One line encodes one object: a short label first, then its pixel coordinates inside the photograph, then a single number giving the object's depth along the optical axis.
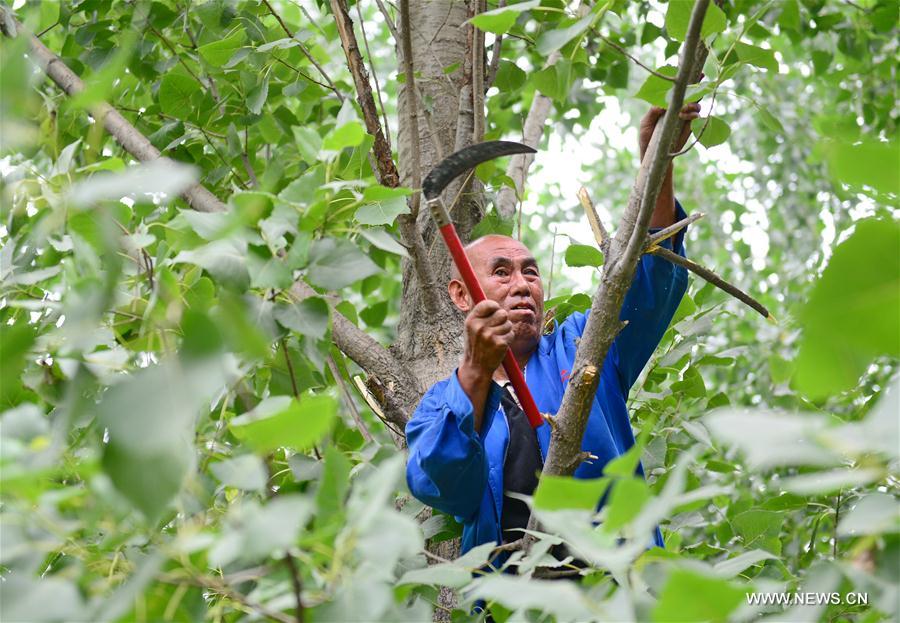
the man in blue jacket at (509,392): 2.91
